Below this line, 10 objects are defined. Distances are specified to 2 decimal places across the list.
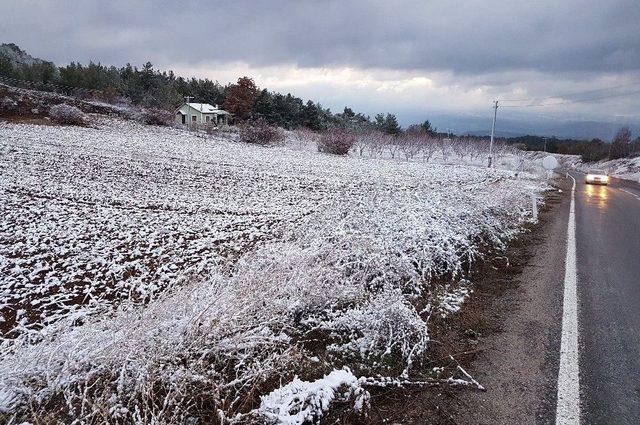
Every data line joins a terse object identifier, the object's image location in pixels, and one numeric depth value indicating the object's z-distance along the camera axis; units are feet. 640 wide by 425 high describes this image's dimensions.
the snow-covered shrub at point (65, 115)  122.62
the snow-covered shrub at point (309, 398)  10.03
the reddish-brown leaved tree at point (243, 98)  208.03
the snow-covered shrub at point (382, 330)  13.61
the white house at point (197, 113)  198.70
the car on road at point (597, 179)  91.42
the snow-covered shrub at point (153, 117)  148.38
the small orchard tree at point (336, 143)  138.41
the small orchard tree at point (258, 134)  145.89
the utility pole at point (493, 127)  159.02
